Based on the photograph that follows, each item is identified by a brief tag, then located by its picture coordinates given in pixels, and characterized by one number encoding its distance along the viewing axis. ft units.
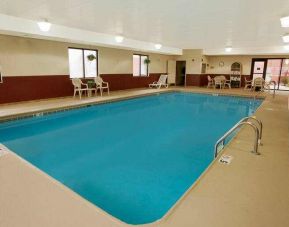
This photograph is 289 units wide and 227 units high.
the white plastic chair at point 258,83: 35.29
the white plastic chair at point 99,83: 29.07
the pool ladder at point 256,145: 8.46
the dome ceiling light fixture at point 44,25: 17.47
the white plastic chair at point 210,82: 41.66
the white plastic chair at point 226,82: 40.52
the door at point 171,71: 45.06
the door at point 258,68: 41.34
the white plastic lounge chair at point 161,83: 39.54
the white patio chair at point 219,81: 39.50
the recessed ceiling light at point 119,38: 24.70
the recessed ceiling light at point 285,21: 14.61
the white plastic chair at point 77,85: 26.10
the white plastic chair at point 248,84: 39.83
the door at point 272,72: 43.94
